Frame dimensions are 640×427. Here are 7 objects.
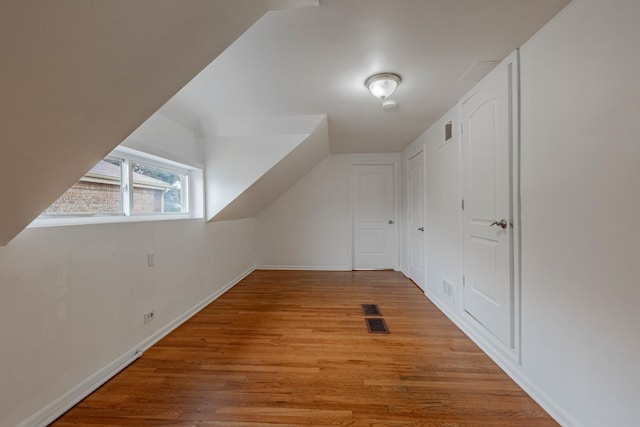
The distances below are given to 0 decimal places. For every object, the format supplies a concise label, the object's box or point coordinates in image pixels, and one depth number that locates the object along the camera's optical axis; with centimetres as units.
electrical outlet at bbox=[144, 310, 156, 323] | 204
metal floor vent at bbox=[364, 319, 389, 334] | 231
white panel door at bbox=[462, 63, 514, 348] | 172
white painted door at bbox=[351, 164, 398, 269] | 458
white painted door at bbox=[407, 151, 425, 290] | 349
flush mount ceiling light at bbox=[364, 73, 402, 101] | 189
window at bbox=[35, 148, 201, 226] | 158
